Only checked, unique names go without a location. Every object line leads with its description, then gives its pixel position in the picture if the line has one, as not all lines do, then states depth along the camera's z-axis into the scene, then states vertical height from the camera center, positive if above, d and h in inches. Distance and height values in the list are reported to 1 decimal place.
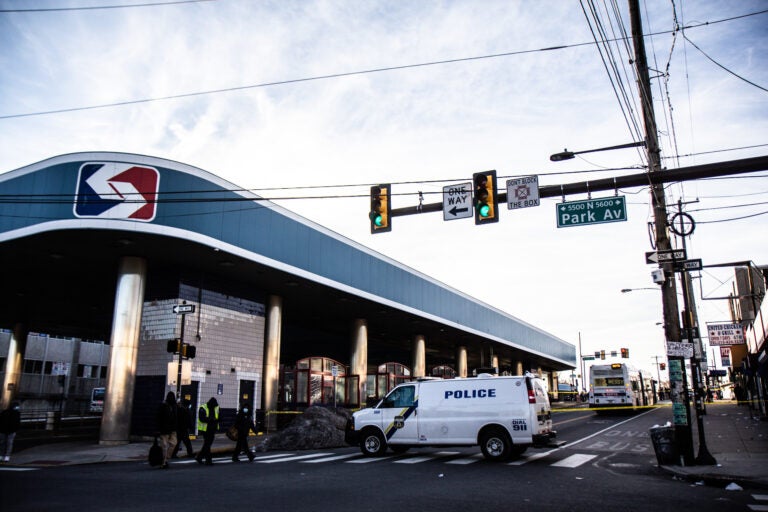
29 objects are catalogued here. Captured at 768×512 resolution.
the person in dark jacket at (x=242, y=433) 630.5 -52.5
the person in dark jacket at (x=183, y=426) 669.8 -47.9
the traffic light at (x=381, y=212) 603.5 +174.5
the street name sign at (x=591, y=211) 556.4 +163.7
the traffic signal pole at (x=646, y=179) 486.3 +180.3
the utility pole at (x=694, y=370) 522.9 +18.2
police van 579.5 -34.6
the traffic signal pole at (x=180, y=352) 726.4 +39.0
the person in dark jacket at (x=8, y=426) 633.0 -44.6
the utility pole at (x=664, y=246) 535.2 +135.4
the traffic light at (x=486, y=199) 562.6 +175.1
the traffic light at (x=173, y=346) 724.7 +46.3
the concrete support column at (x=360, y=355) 1396.4 +70.5
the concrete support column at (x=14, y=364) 1352.1 +46.9
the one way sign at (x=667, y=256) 569.9 +123.6
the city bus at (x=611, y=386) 1496.1 -5.6
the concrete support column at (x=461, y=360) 2116.1 +86.2
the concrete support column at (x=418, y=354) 1789.1 +91.5
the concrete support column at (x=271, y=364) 1128.2 +38.2
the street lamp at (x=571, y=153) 593.0 +230.8
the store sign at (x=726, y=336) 1520.7 +122.7
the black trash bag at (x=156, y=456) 575.8 -69.8
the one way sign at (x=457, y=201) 579.0 +178.9
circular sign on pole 609.3 +167.5
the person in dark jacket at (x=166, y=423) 579.5 -39.9
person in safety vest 605.6 -43.6
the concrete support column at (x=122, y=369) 850.8 +21.5
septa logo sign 784.9 +257.3
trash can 532.7 -58.2
